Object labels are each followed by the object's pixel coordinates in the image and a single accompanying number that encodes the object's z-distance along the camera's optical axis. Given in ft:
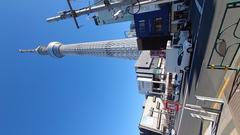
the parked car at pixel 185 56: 33.25
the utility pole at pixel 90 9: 22.00
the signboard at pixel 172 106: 42.48
